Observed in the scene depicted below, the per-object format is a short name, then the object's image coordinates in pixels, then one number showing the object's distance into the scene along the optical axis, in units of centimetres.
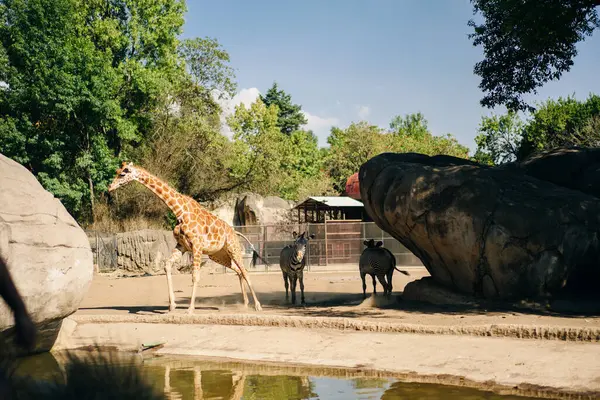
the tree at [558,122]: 4643
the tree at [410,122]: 10294
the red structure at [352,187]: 4634
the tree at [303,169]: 5022
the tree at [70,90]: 3116
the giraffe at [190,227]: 1336
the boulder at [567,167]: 1505
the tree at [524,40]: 1508
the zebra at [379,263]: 1464
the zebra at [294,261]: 1490
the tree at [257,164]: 4016
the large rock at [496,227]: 1266
